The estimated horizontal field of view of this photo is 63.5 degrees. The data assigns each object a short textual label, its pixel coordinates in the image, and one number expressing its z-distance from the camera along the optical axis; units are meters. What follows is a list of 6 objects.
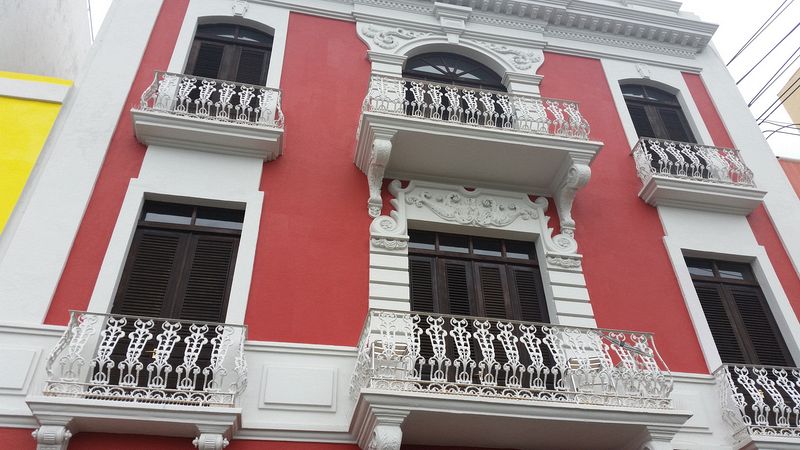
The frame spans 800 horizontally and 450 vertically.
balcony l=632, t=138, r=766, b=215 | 10.73
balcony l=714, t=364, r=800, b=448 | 8.16
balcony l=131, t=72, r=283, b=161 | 9.51
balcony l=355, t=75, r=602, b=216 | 9.70
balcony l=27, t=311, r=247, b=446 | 6.77
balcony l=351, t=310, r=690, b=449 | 7.14
